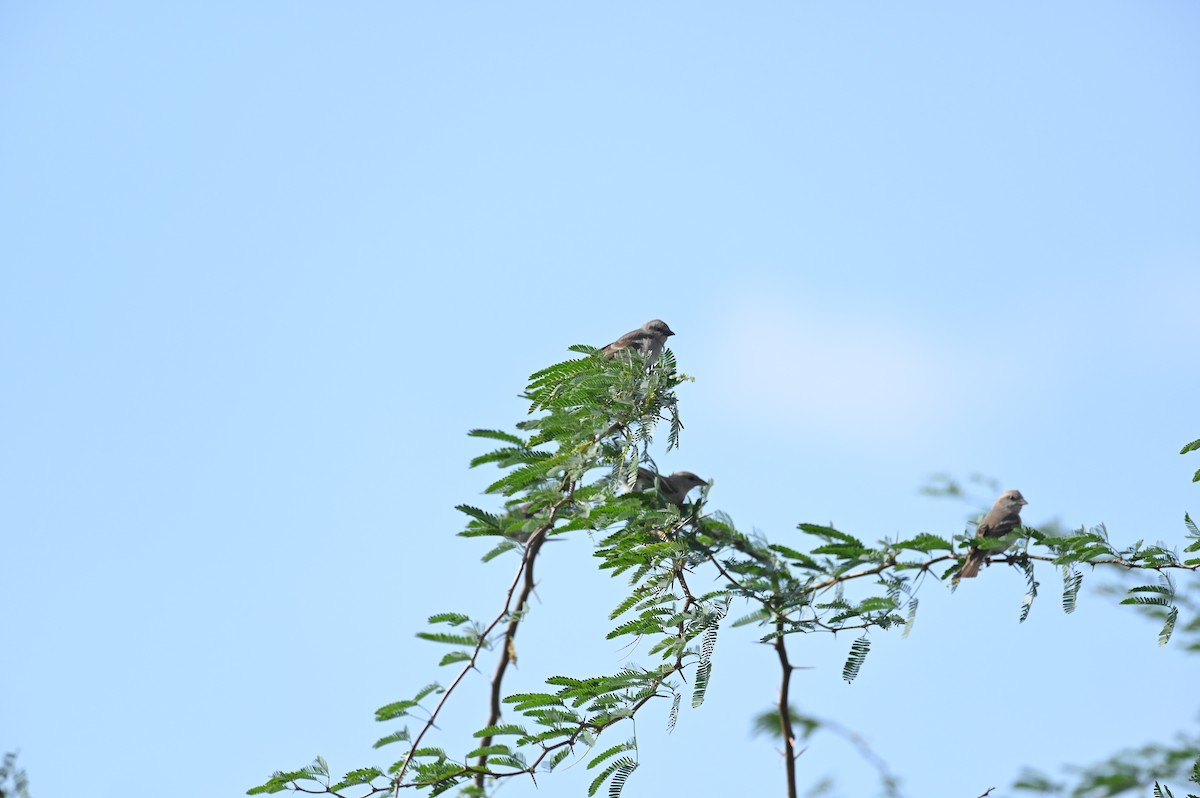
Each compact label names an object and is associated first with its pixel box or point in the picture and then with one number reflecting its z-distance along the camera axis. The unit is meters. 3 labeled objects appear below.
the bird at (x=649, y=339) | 17.12
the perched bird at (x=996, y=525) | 11.66
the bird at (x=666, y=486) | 12.43
